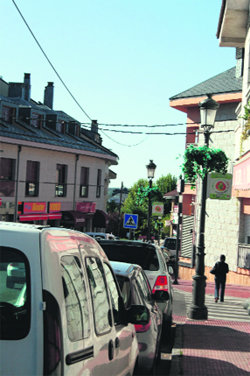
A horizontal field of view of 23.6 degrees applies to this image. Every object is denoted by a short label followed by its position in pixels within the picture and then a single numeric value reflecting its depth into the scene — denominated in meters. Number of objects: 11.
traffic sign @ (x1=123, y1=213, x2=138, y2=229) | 25.78
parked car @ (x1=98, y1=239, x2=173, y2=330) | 9.37
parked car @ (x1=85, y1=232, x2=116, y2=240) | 27.51
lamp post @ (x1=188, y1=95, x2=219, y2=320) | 13.17
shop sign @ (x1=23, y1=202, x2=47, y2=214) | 32.31
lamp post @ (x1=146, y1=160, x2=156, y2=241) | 25.83
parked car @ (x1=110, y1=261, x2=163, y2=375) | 6.71
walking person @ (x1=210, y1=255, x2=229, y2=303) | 16.69
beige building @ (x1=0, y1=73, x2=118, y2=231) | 31.50
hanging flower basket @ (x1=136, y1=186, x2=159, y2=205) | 28.93
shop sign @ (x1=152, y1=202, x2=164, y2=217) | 29.03
